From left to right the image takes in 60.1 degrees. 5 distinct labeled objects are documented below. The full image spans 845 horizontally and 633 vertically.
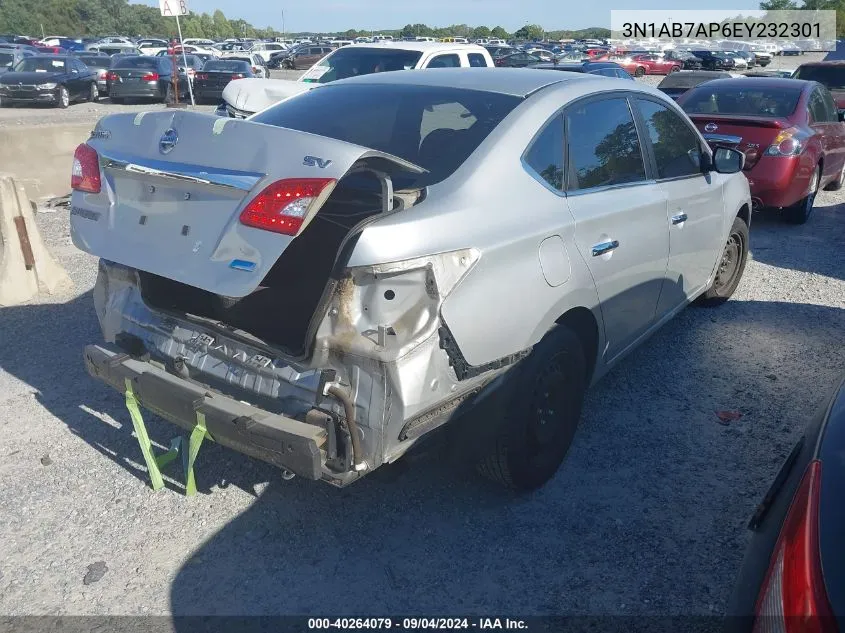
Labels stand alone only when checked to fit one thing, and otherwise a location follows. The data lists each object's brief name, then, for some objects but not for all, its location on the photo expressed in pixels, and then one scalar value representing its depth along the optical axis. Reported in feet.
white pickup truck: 32.04
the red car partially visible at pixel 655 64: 129.90
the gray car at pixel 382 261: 8.29
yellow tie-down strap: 9.85
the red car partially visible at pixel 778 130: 25.43
